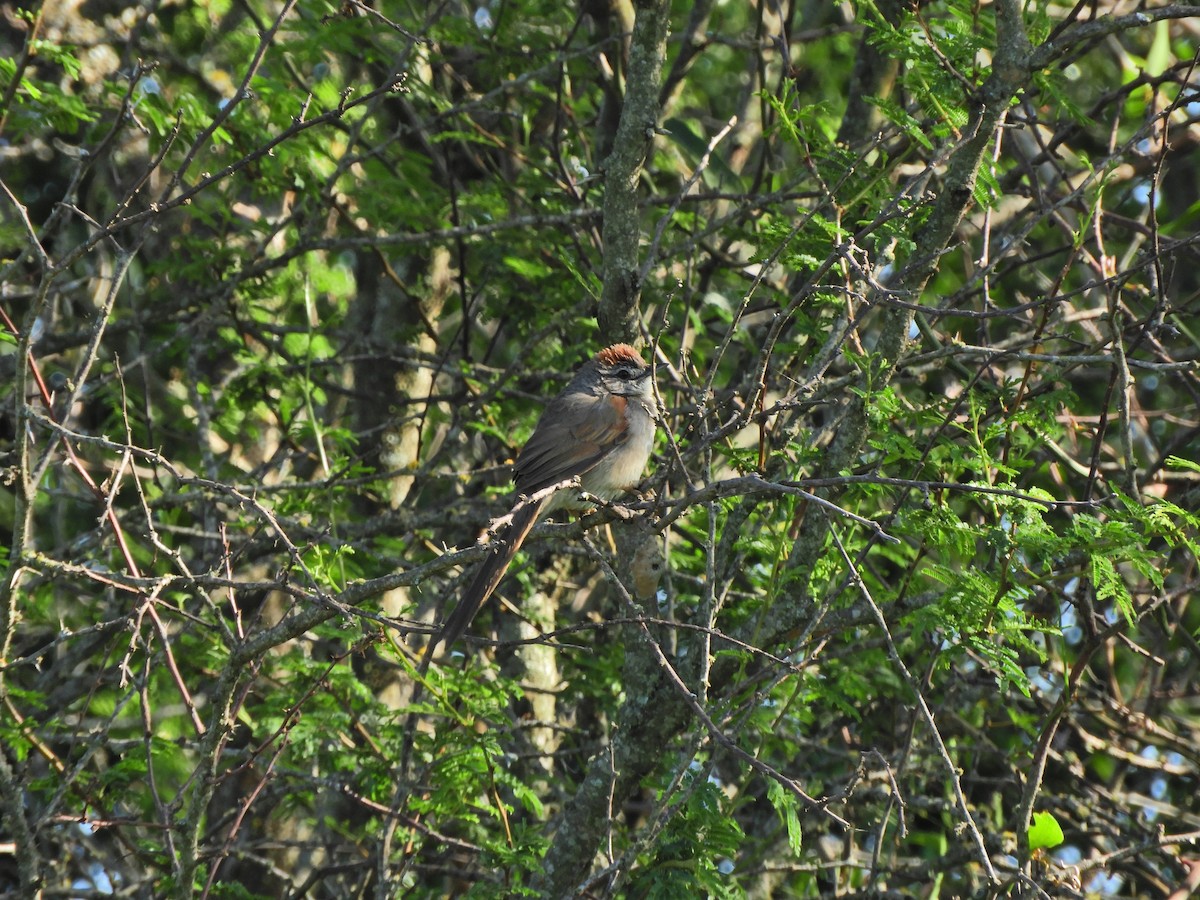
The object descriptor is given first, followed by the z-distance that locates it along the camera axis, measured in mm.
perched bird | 12031
